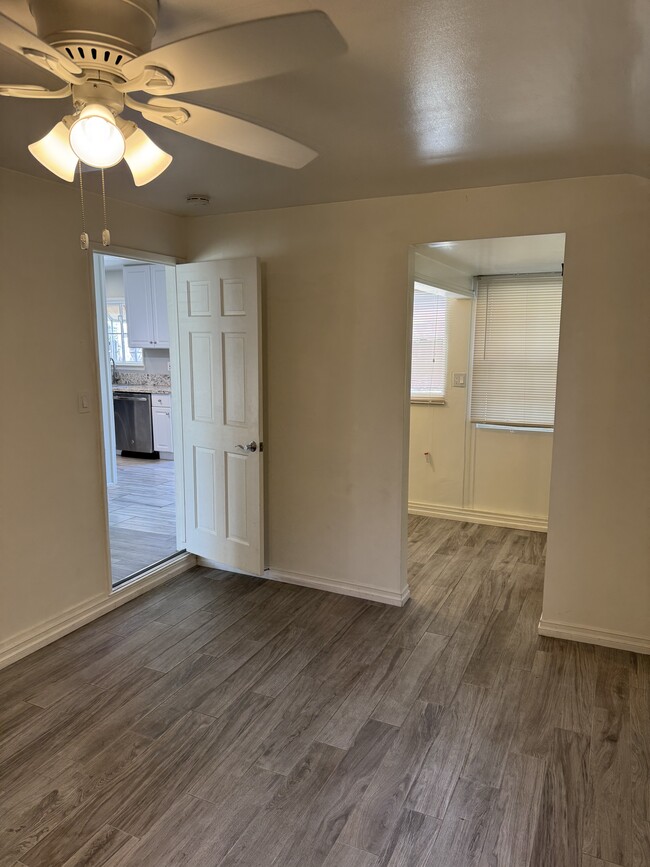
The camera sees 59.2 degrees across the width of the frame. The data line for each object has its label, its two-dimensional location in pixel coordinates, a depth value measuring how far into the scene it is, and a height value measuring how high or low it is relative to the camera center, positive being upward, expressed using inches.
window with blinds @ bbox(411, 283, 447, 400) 204.4 +2.7
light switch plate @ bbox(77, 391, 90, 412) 123.6 -10.7
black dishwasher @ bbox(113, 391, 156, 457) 290.5 -36.4
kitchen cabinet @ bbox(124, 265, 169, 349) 284.8 +23.4
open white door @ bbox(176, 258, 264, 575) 139.6 -14.2
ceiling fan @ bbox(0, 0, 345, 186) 44.1 +24.3
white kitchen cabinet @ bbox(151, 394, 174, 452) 285.9 -35.3
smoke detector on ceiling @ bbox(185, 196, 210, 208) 127.2 +33.9
